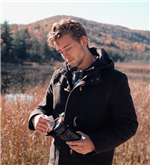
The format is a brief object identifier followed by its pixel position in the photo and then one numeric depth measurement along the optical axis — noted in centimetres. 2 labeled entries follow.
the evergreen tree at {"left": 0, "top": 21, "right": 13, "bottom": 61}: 2901
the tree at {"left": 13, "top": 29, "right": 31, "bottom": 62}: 3189
